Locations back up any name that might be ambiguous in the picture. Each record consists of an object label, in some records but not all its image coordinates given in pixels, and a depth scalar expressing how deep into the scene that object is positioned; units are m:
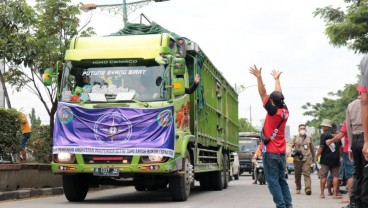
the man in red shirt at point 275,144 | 8.20
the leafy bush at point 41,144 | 17.94
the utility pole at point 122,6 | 20.50
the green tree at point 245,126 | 97.43
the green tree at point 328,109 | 89.74
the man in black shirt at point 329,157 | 13.79
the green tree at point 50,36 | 20.89
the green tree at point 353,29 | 19.89
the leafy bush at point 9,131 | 13.55
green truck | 11.41
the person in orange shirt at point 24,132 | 14.47
